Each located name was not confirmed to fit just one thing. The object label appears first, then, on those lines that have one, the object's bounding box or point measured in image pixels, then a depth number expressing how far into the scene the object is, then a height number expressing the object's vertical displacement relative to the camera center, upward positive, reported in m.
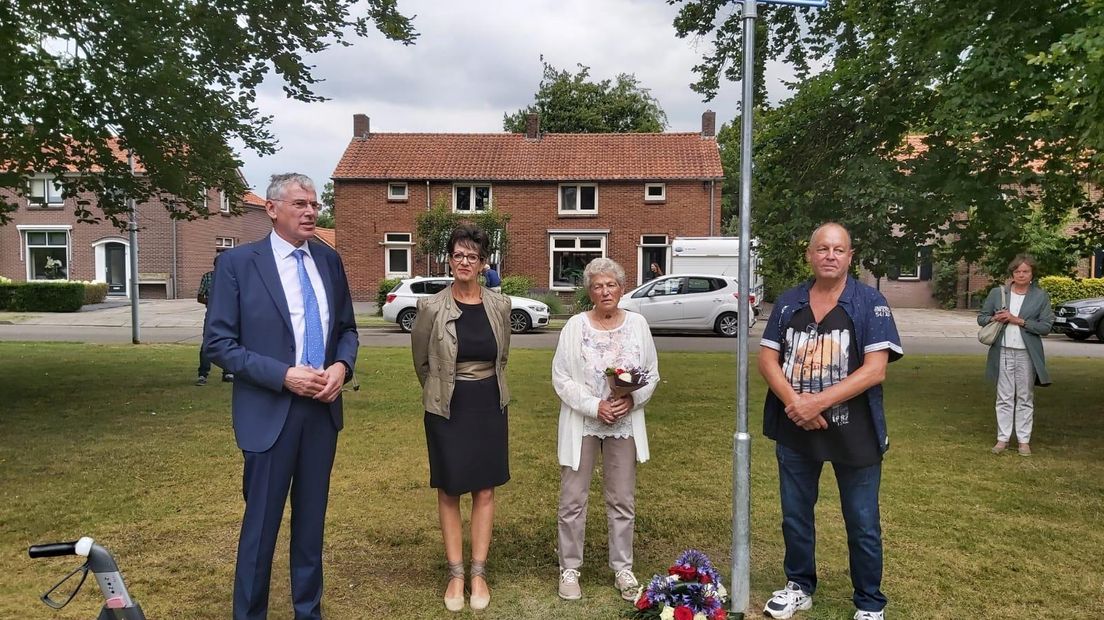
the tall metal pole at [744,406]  3.41 -0.59
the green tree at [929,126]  7.15 +1.65
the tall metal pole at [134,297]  16.10 -0.47
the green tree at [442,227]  26.78 +1.85
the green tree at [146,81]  7.52 +2.05
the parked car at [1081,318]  18.42 -0.91
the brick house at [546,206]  30.02 +2.88
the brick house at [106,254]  31.33 +0.93
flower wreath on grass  3.36 -1.43
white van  22.86 +0.71
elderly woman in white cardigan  3.76 -0.70
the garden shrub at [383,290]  24.94 -0.41
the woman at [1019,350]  6.56 -0.61
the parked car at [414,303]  19.91 -0.78
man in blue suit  3.11 -0.40
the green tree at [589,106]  43.06 +9.84
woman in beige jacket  3.63 -0.53
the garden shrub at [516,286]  25.22 -0.26
